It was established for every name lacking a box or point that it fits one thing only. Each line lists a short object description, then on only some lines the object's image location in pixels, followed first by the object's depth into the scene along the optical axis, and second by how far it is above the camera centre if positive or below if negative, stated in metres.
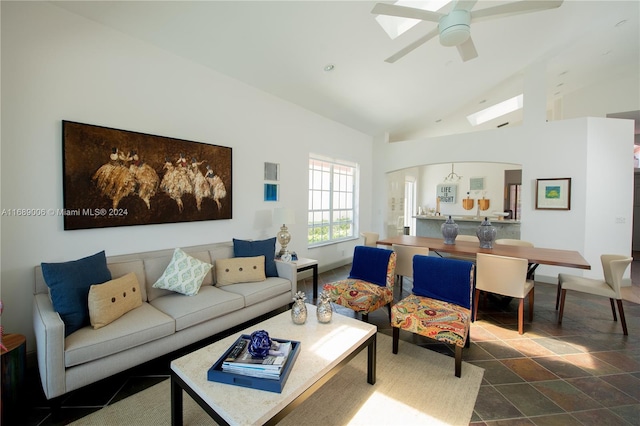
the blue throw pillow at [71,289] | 1.95 -0.60
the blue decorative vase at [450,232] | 3.94 -0.33
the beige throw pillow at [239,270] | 3.06 -0.71
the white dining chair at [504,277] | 2.90 -0.74
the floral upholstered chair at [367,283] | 2.87 -0.86
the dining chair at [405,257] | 3.53 -0.63
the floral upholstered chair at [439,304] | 2.21 -0.88
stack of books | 1.47 -0.85
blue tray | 1.41 -0.90
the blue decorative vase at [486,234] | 3.59 -0.33
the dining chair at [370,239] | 4.74 -0.53
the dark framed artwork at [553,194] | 4.74 +0.27
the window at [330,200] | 5.20 +0.15
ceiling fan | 2.07 +1.52
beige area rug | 1.77 -1.35
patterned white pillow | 2.66 -0.67
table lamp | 3.94 -0.18
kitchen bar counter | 5.28 -0.35
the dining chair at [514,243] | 4.00 -0.49
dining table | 2.98 -0.53
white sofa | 1.73 -0.90
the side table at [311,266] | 3.76 -0.81
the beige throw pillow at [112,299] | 2.01 -0.72
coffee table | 1.31 -0.93
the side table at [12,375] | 1.73 -1.09
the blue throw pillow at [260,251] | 3.35 -0.53
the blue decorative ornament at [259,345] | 1.58 -0.80
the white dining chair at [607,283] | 2.93 -0.84
